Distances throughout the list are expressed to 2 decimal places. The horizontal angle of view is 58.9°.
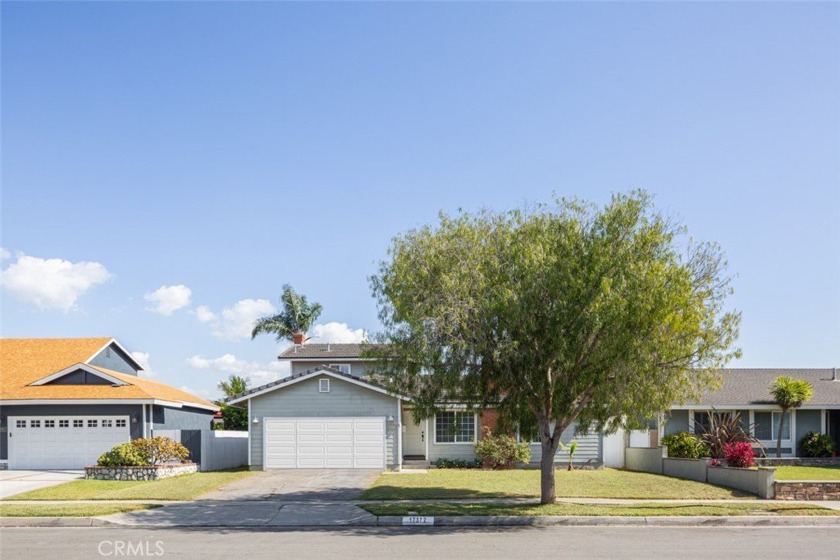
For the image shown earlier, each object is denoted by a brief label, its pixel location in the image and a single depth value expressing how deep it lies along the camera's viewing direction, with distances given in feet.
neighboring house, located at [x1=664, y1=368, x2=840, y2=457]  101.09
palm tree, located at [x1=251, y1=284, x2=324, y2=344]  192.85
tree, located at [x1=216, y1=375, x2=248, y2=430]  155.74
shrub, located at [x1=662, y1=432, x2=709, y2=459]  84.17
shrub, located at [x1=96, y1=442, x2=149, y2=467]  81.87
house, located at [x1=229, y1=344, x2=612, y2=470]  92.73
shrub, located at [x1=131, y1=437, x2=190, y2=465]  82.94
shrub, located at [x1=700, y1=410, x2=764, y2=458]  83.25
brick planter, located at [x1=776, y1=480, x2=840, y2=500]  66.59
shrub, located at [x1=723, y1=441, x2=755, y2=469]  74.38
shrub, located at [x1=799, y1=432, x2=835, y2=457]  100.01
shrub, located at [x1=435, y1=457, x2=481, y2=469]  95.25
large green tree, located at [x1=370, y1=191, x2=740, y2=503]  54.44
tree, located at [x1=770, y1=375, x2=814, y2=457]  97.81
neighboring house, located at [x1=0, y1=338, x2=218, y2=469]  96.68
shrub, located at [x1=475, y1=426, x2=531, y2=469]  93.56
